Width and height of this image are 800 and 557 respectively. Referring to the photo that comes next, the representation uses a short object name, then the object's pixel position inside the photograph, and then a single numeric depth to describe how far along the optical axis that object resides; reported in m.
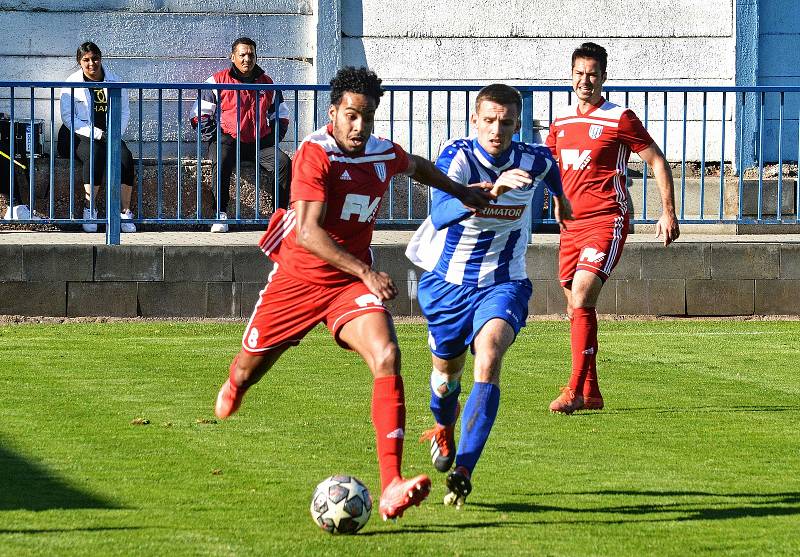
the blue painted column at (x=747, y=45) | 36.59
